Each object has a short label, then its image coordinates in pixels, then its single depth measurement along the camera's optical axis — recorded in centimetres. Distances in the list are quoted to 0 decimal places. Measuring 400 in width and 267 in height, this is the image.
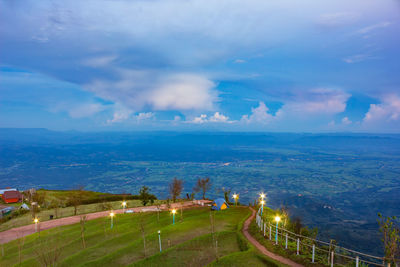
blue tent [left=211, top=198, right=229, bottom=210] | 4393
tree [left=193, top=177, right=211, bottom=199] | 5937
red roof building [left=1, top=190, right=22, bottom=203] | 5945
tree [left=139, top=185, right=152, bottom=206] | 5267
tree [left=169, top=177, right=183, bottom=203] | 5703
